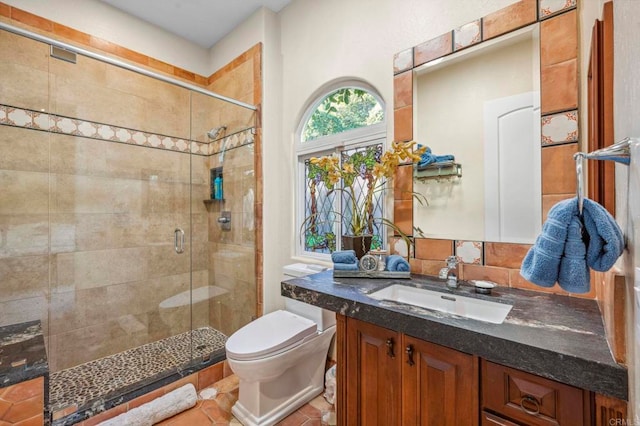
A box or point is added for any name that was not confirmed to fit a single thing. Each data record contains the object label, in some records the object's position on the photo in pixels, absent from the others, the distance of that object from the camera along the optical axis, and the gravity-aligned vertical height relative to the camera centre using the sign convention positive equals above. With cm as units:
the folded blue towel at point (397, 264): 144 -27
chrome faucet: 127 -29
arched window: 180 +39
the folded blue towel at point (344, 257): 149 -24
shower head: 247 +71
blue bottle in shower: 256 +23
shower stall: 180 -3
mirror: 125 +36
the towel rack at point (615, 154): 54 +11
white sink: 110 -39
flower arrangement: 151 +21
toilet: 147 -81
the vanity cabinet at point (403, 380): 88 -60
